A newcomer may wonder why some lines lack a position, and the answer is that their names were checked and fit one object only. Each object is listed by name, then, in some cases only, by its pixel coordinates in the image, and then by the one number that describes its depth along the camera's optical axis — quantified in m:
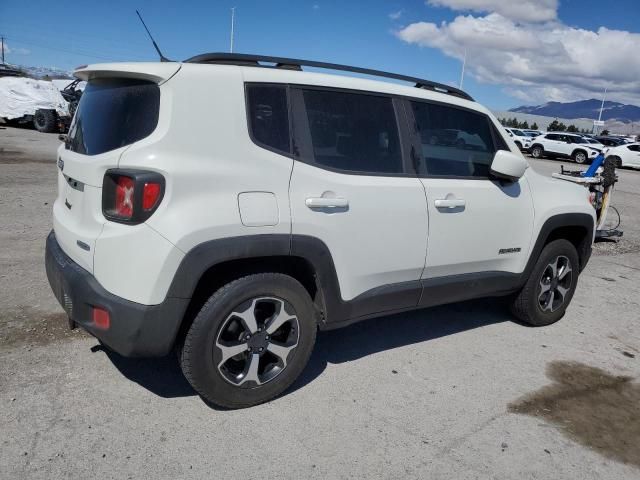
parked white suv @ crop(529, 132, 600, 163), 29.12
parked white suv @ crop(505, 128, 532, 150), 31.32
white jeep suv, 2.58
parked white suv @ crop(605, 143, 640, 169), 27.91
